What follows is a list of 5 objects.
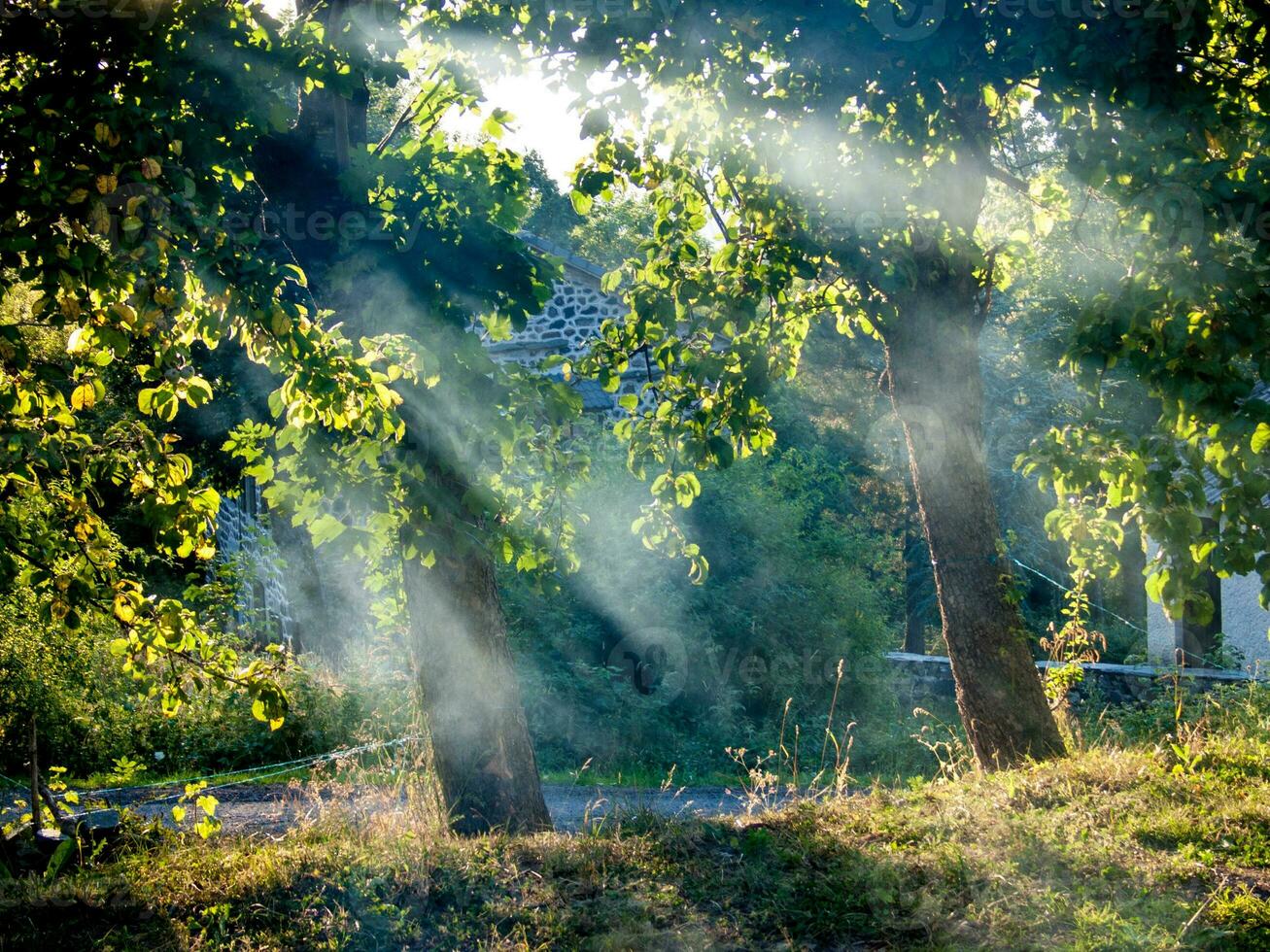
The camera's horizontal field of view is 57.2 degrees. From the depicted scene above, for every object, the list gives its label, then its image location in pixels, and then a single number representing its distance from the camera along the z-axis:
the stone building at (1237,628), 13.41
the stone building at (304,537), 18.14
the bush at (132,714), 10.16
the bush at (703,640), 13.02
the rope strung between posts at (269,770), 9.90
